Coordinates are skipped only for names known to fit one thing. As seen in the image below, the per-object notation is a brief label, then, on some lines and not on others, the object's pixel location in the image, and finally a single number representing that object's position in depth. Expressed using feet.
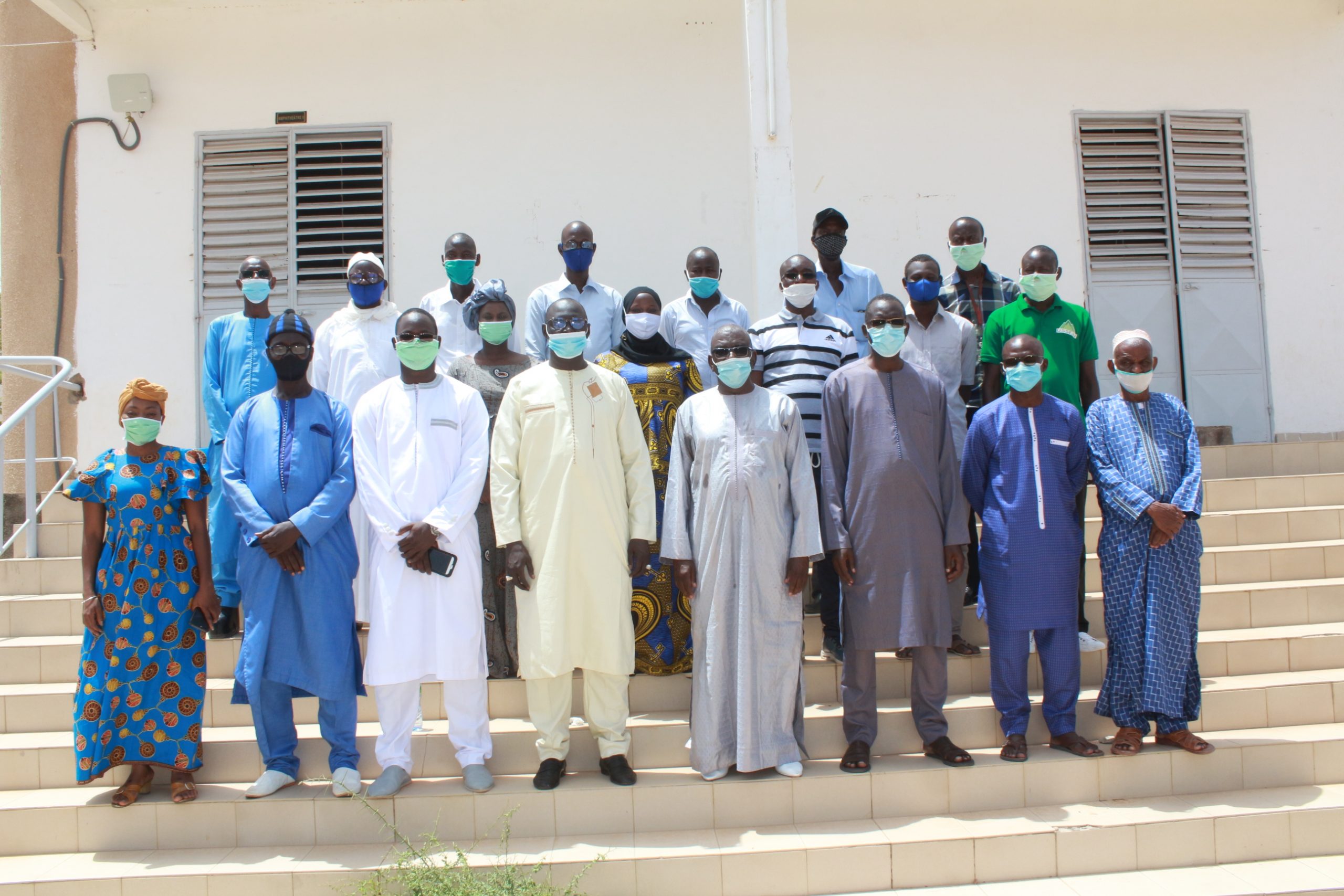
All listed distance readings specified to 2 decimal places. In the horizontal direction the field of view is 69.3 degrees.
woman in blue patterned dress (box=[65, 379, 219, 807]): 12.98
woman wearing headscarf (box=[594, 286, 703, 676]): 15.16
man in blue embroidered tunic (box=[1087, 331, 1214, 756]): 13.57
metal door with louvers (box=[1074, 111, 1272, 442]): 25.57
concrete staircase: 11.96
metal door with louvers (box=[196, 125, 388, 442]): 24.34
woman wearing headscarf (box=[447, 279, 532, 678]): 14.85
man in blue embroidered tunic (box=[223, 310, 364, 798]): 12.97
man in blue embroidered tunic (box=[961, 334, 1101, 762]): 13.57
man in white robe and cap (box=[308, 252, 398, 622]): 16.37
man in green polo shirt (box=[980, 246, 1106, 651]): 15.96
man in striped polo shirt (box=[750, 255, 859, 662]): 15.40
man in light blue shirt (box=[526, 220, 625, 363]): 17.67
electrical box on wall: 23.62
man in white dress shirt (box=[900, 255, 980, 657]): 15.93
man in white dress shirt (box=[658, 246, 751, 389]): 16.94
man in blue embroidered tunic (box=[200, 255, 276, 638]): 16.15
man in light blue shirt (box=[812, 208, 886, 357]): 17.69
